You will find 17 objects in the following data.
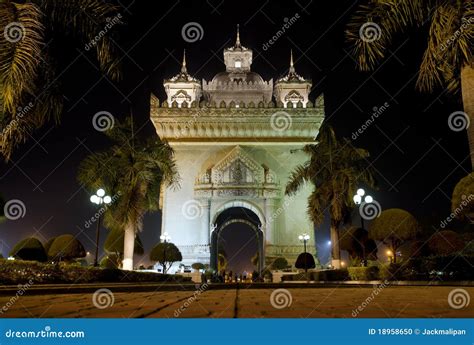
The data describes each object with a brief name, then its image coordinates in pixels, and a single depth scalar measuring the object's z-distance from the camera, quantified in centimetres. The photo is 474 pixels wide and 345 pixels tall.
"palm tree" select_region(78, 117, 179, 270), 1859
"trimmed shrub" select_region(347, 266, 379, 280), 1639
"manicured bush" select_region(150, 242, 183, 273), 2466
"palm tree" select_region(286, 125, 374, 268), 2075
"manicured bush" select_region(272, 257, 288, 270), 2786
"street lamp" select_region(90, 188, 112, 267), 1750
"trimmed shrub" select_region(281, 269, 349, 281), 1922
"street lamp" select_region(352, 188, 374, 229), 1880
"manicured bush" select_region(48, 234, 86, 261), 1995
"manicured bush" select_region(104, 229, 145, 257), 2355
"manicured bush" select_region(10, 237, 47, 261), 1803
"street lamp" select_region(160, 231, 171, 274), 2809
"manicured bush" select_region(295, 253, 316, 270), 2612
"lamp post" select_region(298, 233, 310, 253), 2677
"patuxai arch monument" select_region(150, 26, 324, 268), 3041
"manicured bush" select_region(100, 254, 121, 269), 2409
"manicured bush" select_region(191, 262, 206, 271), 2776
